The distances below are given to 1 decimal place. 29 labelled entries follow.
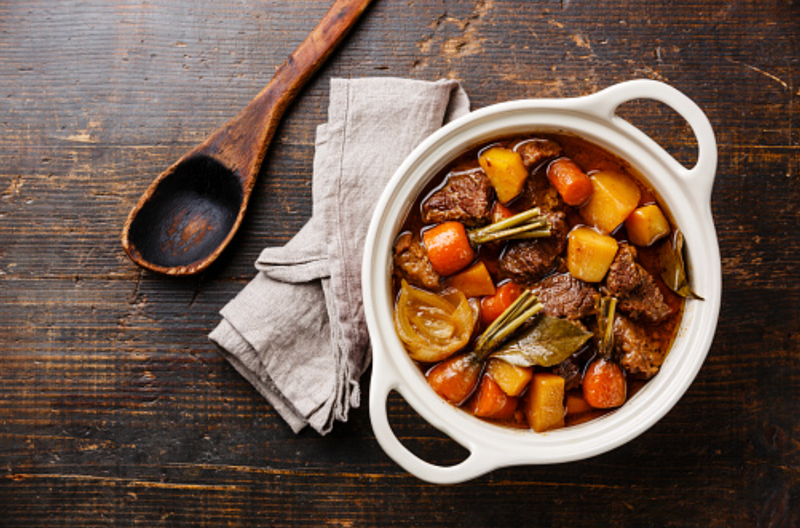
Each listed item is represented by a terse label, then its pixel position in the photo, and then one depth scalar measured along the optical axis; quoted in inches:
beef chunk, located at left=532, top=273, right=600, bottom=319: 33.6
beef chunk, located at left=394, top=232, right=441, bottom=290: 33.6
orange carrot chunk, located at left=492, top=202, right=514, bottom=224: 33.9
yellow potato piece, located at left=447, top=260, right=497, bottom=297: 33.8
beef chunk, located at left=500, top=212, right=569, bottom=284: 33.5
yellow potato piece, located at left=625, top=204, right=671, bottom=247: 33.6
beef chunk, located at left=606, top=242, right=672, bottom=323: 33.4
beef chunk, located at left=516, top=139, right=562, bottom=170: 33.7
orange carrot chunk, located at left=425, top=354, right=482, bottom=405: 33.7
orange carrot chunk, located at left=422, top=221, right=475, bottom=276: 33.4
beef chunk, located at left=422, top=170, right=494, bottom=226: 33.5
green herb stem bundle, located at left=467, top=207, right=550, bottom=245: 33.2
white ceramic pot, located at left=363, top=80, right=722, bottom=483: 32.5
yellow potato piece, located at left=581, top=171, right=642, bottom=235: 33.6
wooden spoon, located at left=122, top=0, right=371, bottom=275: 36.3
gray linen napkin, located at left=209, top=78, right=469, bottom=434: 35.7
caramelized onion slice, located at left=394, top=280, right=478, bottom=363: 33.6
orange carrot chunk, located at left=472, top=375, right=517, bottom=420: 33.7
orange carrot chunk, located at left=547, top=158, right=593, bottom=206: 33.5
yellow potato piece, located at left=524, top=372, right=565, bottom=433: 33.5
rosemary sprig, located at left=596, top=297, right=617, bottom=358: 33.7
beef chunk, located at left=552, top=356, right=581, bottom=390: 33.6
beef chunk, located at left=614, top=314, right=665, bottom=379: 33.6
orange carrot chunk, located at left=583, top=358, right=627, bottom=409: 33.8
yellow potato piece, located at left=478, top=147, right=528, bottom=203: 33.5
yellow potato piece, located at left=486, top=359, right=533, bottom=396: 33.5
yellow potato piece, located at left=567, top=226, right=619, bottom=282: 33.5
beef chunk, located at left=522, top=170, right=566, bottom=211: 33.9
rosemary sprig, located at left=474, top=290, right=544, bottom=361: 33.3
